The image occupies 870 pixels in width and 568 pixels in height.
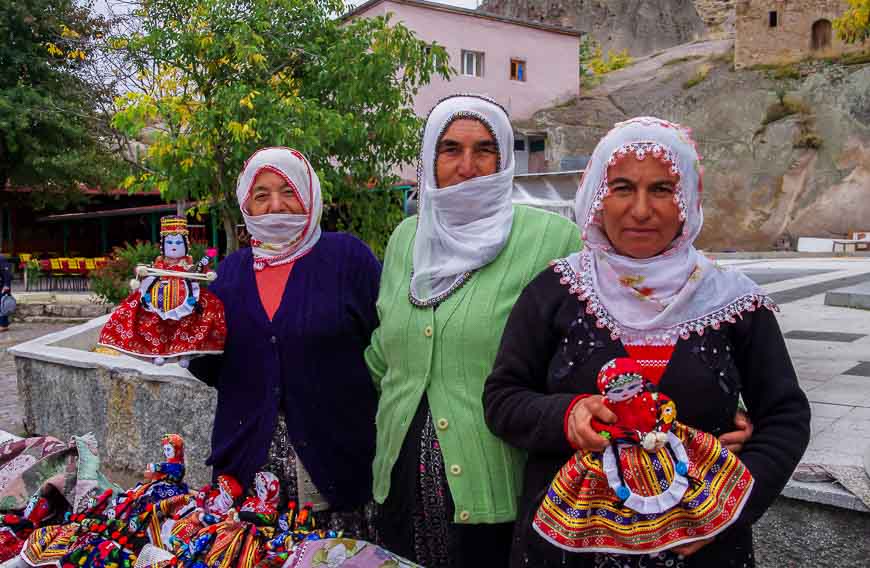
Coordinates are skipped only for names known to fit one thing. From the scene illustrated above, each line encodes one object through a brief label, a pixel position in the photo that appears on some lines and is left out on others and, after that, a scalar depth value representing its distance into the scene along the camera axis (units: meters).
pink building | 23.30
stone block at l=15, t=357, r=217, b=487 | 4.39
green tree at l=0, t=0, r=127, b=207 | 19.19
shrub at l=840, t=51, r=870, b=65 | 26.44
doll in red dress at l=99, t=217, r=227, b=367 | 2.38
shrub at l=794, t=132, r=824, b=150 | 26.02
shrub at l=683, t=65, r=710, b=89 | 28.66
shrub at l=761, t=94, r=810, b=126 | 26.80
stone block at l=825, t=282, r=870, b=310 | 8.45
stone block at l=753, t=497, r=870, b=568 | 2.56
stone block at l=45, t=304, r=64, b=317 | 14.53
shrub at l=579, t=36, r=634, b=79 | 35.41
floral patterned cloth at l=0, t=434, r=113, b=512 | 3.12
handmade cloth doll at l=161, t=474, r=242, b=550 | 2.46
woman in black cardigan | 1.59
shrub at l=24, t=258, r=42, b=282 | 17.98
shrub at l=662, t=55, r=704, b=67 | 32.53
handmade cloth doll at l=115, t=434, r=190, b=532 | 2.71
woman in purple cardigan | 2.38
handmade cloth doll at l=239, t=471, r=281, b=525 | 2.36
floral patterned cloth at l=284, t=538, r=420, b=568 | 2.21
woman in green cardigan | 2.00
